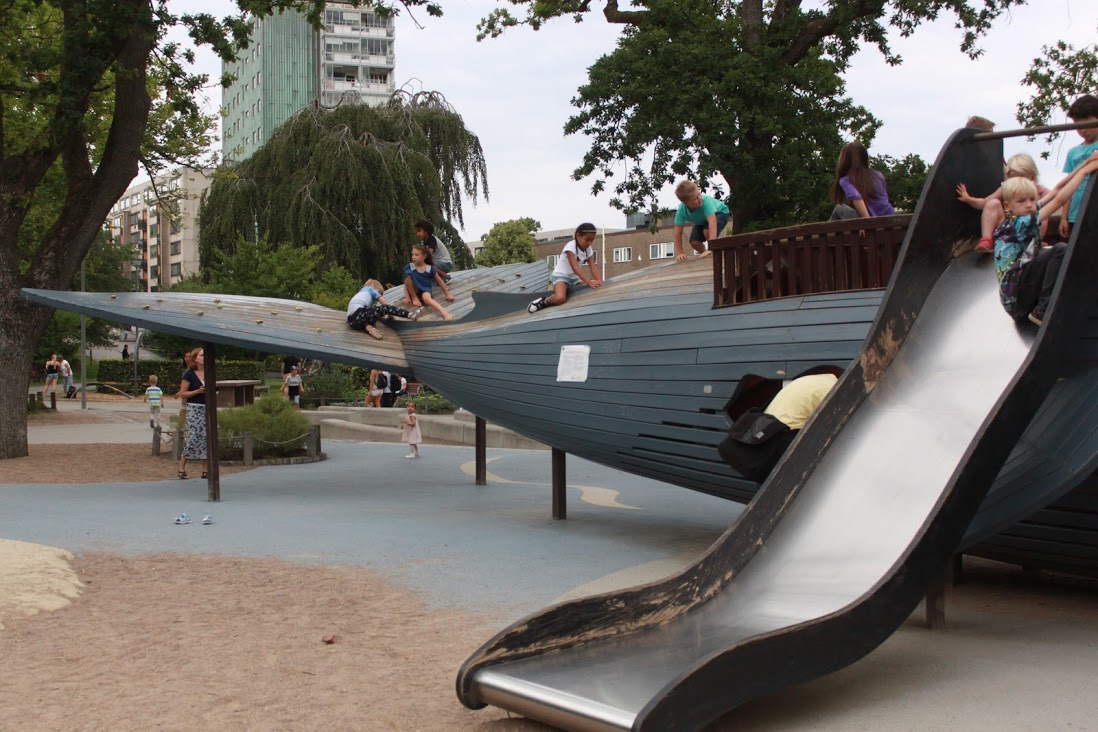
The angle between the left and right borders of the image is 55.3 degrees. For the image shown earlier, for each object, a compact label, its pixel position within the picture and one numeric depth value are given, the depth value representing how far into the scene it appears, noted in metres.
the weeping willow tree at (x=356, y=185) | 32.41
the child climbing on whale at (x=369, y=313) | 11.87
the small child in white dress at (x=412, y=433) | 17.28
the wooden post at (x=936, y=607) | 6.16
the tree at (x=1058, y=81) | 19.61
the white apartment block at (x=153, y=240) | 84.62
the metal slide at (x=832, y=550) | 4.34
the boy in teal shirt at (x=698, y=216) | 9.17
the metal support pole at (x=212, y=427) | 11.37
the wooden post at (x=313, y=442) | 16.86
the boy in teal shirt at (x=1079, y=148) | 6.24
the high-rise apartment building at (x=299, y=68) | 72.50
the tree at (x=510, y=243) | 55.25
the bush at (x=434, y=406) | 24.03
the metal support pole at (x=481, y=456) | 14.02
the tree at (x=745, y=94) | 20.64
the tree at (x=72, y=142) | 15.43
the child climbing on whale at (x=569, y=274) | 9.93
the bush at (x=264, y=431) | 16.70
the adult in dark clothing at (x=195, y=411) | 13.41
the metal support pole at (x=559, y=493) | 10.81
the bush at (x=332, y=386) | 27.53
